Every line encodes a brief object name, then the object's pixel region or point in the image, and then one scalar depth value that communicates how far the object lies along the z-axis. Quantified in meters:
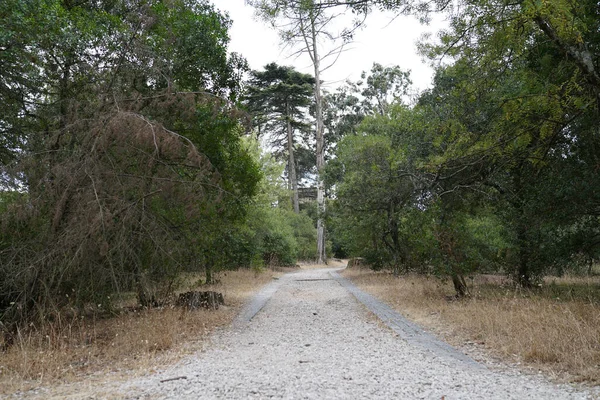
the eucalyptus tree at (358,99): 35.06
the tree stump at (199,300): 9.85
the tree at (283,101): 33.38
